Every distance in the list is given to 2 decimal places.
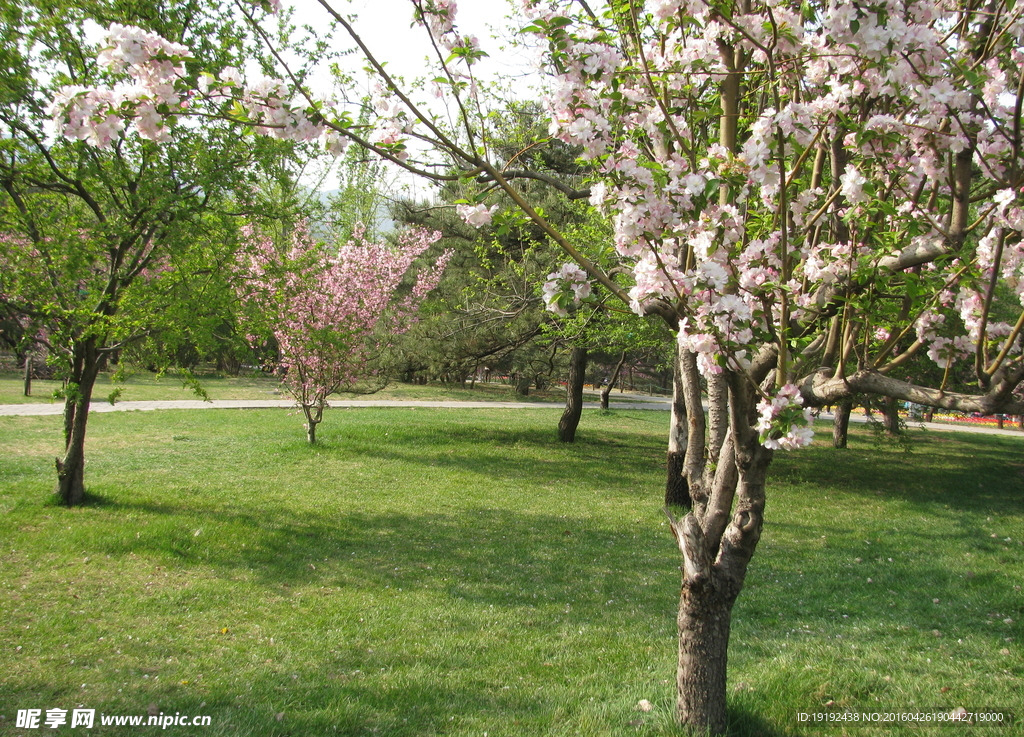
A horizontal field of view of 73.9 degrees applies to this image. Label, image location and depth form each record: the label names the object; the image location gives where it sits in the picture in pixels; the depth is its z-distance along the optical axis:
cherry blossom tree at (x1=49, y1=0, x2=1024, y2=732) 2.47
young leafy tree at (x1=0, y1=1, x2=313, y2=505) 6.68
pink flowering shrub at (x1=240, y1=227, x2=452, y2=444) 12.50
